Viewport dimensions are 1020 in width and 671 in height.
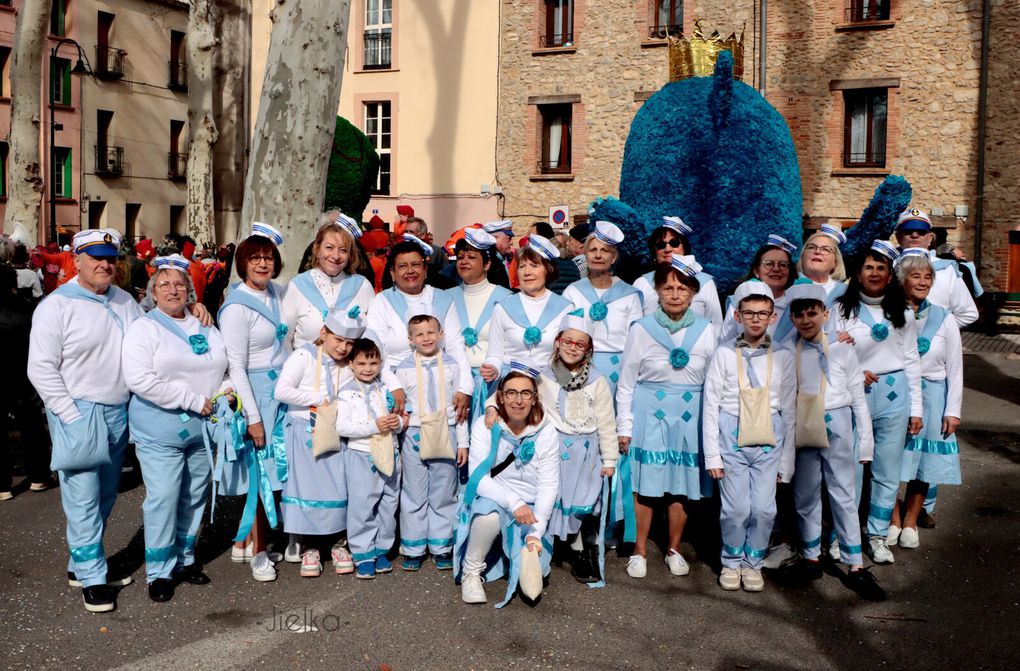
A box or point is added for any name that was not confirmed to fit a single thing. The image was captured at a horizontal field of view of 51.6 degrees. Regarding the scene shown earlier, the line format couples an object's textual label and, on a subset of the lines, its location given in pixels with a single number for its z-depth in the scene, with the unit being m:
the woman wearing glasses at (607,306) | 5.99
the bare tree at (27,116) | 17.22
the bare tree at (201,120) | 18.48
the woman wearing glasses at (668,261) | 6.17
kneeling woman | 5.16
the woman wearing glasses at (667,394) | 5.49
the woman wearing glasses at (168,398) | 4.98
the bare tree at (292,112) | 8.10
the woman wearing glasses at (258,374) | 5.40
